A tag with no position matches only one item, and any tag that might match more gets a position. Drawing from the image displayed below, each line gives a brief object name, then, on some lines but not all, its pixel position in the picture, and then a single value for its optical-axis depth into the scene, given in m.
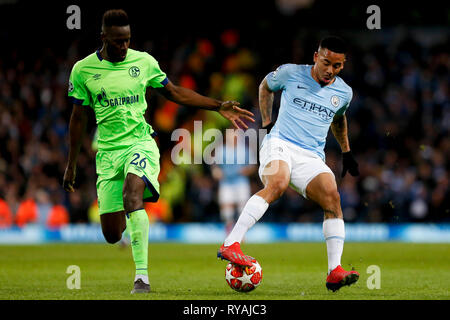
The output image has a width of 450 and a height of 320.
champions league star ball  13.77
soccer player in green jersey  13.74
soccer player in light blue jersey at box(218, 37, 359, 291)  14.25
